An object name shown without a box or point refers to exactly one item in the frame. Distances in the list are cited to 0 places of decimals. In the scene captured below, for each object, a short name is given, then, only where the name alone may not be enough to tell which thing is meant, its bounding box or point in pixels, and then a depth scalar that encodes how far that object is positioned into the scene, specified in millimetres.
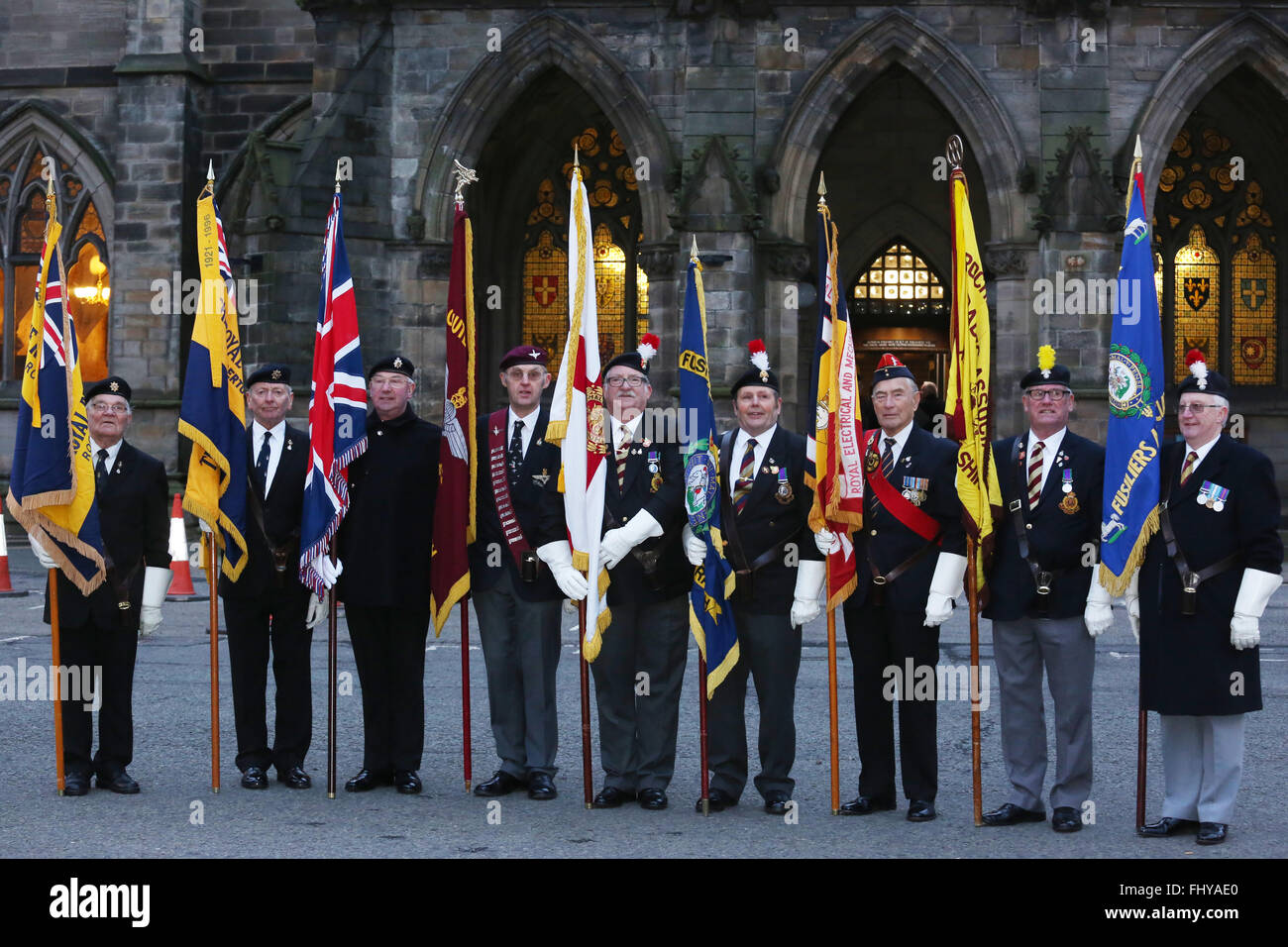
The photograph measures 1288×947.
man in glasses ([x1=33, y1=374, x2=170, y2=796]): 7621
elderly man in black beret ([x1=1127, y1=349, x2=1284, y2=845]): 6570
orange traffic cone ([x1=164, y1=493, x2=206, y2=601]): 15773
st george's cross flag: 7418
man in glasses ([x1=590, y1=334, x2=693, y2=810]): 7414
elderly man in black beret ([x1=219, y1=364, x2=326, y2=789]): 7715
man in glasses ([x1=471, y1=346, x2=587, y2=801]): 7594
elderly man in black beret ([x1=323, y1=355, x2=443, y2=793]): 7648
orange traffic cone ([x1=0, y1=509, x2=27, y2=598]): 15953
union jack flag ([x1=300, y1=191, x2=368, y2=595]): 7641
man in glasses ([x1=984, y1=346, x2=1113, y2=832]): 6926
